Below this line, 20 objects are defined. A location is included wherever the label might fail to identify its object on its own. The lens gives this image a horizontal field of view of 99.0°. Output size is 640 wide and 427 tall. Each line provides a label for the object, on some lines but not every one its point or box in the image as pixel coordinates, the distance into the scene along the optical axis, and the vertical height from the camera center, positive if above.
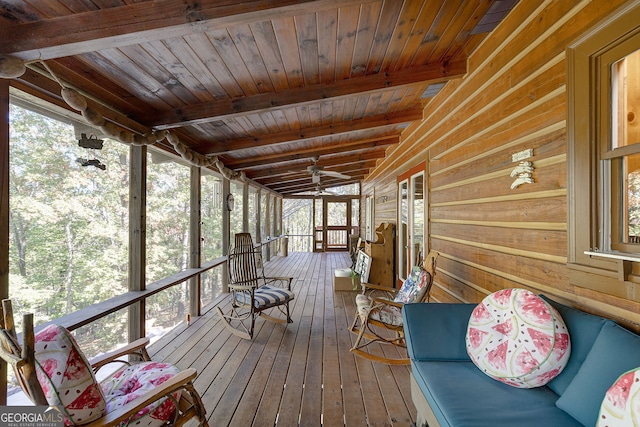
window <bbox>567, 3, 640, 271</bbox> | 1.22 +0.35
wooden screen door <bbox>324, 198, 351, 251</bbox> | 10.52 -0.67
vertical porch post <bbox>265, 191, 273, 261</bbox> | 8.42 -0.23
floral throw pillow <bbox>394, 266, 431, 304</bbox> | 2.59 -0.73
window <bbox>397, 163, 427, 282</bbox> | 3.79 -0.07
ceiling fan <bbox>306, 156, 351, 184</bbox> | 5.17 +0.81
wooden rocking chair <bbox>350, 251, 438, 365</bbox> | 2.56 -0.95
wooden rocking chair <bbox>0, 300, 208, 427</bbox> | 1.01 -0.67
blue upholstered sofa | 1.09 -0.88
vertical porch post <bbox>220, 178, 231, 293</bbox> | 4.88 -0.26
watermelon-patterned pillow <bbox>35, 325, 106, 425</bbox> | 1.03 -0.63
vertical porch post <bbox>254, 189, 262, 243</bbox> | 7.17 -0.04
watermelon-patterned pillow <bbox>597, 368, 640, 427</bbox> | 0.86 -0.63
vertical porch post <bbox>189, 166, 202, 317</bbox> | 3.86 -0.35
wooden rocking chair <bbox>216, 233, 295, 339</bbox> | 3.15 -0.99
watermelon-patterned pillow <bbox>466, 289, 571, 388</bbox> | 1.30 -0.65
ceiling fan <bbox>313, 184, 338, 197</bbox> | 7.09 +0.65
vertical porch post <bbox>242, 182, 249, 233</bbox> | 5.91 +0.16
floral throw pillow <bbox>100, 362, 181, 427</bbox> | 1.29 -0.93
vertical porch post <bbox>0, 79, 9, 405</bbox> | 1.44 +0.07
